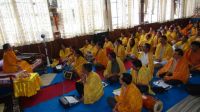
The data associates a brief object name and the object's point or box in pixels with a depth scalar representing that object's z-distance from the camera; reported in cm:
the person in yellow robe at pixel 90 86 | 369
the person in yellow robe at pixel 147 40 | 805
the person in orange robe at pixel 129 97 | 290
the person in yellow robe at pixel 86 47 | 752
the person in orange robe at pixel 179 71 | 429
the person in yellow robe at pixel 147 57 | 475
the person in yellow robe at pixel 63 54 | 718
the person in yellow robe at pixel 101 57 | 618
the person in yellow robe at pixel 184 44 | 629
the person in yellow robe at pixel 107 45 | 730
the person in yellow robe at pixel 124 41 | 863
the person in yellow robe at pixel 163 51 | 577
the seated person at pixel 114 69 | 485
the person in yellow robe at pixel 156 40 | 751
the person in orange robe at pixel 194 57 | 502
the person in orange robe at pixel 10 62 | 534
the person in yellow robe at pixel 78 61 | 541
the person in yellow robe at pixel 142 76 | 375
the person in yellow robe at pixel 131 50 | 697
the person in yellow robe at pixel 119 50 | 675
